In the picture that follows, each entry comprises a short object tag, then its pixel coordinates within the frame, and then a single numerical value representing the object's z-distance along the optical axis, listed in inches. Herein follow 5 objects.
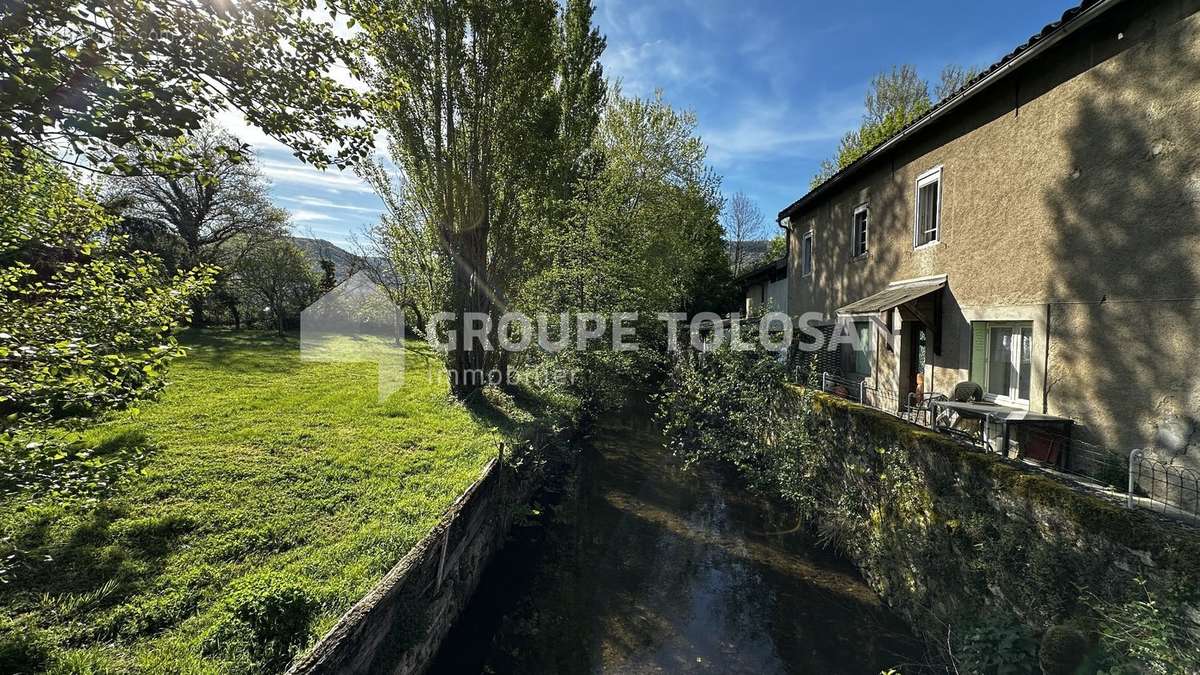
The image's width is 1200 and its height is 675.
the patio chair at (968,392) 286.5
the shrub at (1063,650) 136.8
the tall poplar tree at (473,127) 422.9
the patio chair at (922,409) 301.3
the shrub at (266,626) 134.0
